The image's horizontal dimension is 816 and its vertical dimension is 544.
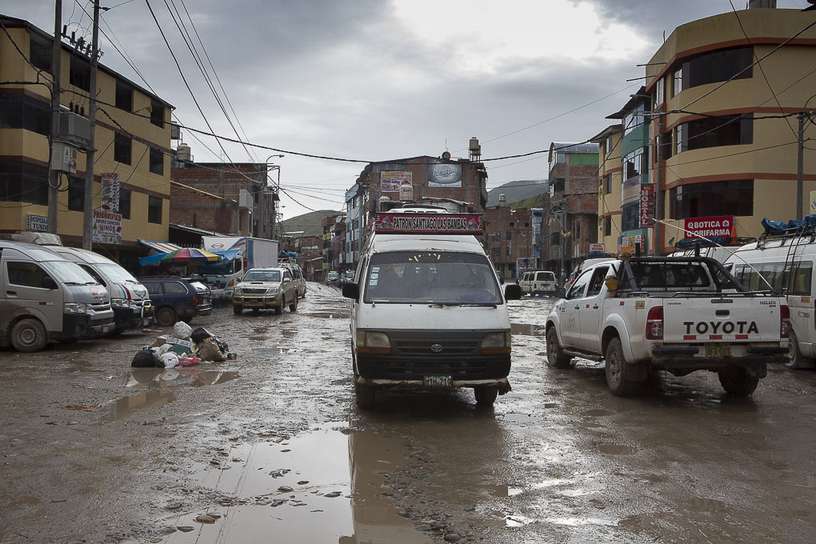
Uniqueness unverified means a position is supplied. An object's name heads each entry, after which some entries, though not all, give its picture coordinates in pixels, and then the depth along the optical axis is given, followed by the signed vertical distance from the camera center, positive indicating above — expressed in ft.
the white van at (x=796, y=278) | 40.83 +0.88
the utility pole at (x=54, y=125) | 66.33 +14.13
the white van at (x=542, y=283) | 168.86 +0.86
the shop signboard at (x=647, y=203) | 116.98 +14.29
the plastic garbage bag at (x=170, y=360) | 40.45 -4.73
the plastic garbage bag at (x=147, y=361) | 40.32 -4.78
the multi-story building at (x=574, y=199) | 216.54 +27.39
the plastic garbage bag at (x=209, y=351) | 42.96 -4.42
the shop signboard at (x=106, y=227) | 82.48 +5.90
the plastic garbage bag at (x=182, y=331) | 46.03 -3.47
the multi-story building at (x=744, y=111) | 102.83 +26.72
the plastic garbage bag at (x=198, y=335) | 43.57 -3.50
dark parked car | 71.00 -2.12
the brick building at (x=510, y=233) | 310.86 +23.41
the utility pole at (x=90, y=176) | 73.36 +10.39
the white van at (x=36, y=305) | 47.01 -2.01
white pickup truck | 29.30 -1.45
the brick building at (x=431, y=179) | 242.99 +36.61
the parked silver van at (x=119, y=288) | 54.49 -0.94
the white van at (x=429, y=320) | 26.84 -1.40
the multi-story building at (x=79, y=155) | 88.02 +19.16
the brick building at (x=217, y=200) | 197.26 +22.79
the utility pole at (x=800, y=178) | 76.82 +12.90
